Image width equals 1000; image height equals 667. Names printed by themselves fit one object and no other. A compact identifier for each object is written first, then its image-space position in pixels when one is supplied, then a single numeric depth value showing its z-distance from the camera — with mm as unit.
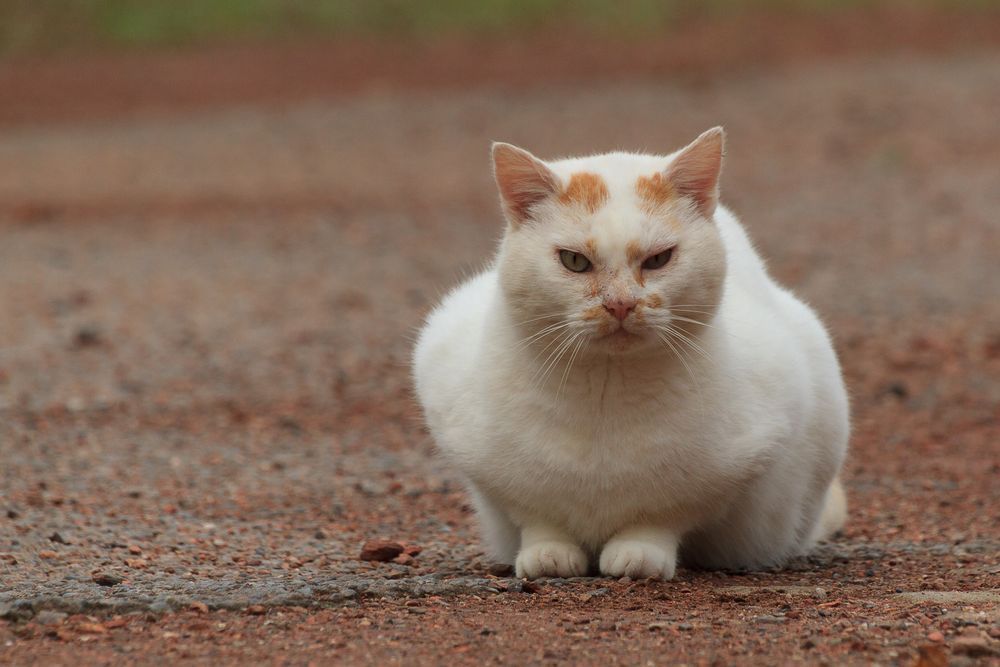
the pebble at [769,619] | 7250
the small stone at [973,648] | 6512
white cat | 7641
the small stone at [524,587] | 7926
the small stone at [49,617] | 7148
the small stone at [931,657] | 6340
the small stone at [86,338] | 16391
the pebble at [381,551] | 8766
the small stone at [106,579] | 7809
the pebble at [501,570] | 8516
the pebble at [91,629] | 7027
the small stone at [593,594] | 7715
